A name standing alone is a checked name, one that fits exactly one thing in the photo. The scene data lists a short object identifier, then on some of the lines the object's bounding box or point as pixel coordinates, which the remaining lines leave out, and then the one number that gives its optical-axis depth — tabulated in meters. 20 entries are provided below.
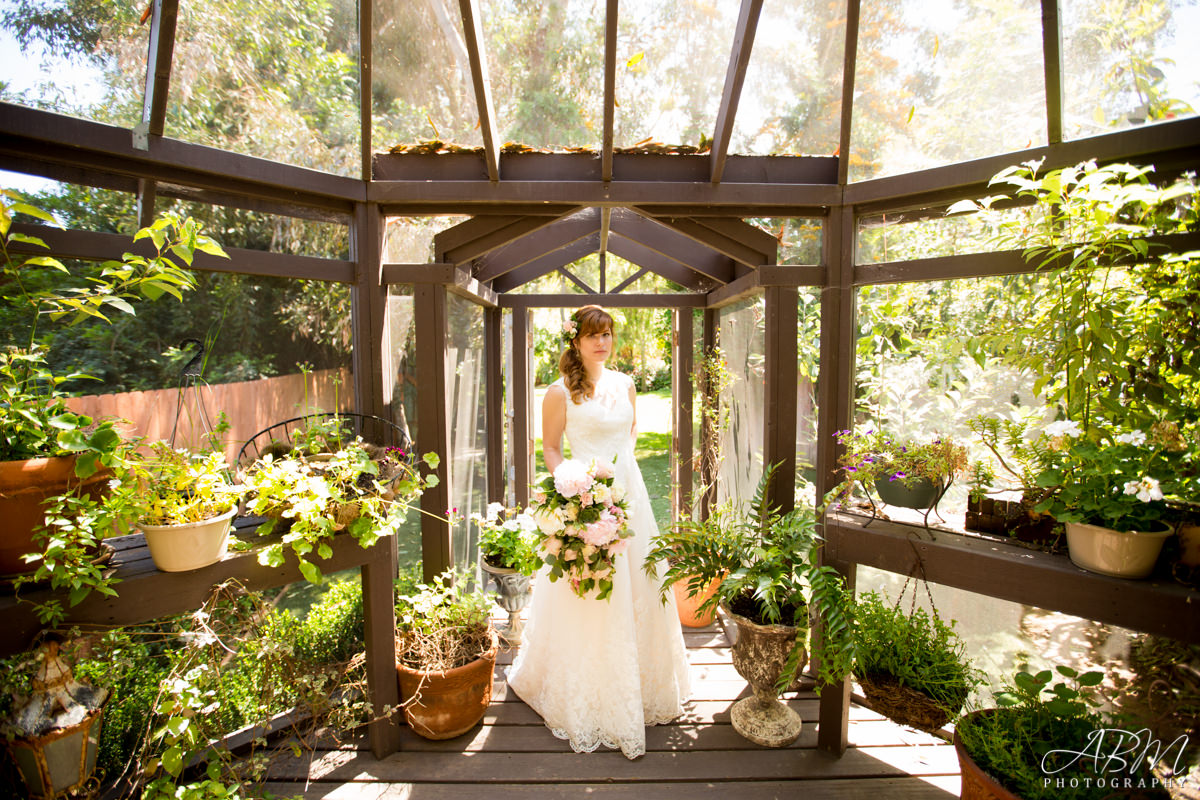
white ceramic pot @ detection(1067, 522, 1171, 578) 1.68
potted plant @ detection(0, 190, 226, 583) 1.48
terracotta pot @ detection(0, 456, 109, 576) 1.48
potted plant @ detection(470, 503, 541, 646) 2.88
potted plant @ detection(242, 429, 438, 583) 1.92
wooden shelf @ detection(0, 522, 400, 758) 1.56
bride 2.55
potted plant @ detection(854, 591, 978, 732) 2.04
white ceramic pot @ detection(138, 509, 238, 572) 1.72
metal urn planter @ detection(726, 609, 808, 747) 2.39
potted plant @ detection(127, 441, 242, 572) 1.70
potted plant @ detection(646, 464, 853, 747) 2.19
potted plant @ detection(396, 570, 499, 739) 2.50
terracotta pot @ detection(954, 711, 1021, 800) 1.74
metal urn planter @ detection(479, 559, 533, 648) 3.06
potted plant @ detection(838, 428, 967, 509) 2.11
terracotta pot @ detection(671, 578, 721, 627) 3.54
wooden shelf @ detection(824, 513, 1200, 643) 1.63
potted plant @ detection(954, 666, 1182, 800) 1.67
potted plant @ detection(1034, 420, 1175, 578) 1.65
